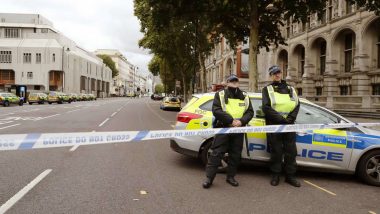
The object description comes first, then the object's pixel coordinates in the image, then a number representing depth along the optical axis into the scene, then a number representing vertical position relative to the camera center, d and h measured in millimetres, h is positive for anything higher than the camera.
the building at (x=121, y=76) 155875 +10956
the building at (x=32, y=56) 75812 +8748
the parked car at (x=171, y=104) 34406 -401
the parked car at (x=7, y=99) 35625 +11
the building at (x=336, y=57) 27609 +3849
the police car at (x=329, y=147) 6461 -808
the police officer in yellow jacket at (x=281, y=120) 6195 -341
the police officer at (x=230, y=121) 5926 -337
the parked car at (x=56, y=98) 48897 +188
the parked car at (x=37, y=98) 45875 +148
